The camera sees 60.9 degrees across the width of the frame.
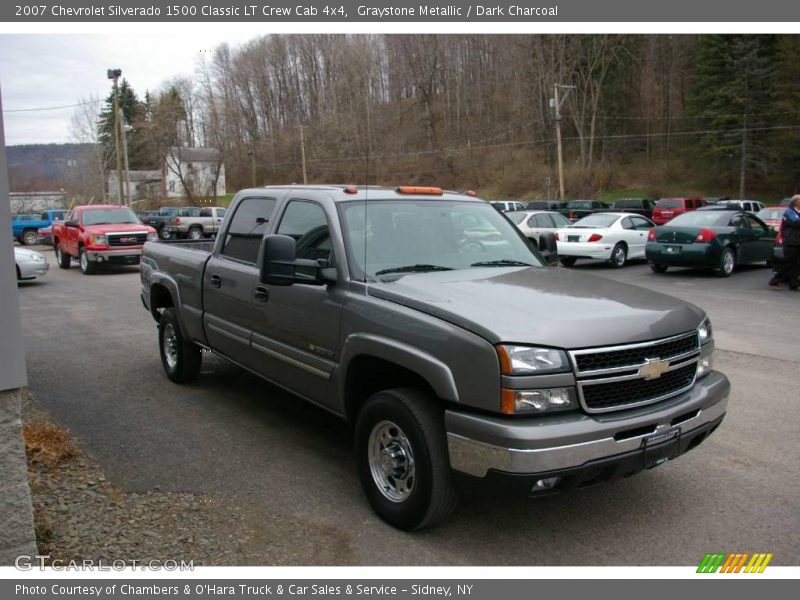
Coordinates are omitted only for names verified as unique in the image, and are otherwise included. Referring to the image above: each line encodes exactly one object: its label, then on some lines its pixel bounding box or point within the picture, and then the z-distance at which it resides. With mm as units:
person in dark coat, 13141
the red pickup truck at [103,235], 20156
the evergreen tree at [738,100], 49750
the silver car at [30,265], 17125
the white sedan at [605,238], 18531
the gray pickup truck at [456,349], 3391
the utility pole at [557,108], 38703
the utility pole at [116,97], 35062
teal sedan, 15922
